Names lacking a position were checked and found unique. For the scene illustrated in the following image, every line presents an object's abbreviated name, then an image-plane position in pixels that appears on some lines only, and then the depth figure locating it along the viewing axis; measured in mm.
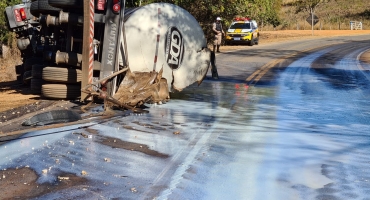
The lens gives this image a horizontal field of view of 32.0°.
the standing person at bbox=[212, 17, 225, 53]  33188
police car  45156
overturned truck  13398
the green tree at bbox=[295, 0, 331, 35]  86719
